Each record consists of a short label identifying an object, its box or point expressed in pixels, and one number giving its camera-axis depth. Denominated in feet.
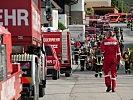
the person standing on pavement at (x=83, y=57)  108.17
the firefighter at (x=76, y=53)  128.67
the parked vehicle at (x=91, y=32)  213.30
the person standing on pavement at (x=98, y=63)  87.10
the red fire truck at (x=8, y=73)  29.55
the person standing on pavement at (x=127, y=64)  99.19
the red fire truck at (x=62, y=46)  89.25
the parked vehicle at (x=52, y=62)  79.46
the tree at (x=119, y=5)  529.49
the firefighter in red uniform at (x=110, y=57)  55.57
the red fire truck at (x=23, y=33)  43.01
